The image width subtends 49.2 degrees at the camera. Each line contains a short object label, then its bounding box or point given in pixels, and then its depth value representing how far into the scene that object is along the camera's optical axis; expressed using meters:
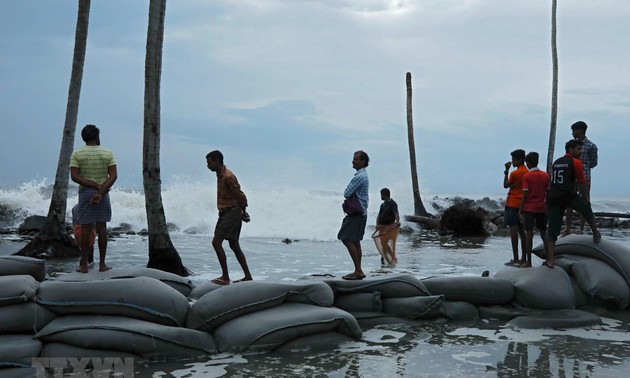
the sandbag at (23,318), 5.50
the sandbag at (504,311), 7.29
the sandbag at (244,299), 5.99
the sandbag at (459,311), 7.20
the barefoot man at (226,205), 7.57
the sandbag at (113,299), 5.74
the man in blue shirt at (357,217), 7.72
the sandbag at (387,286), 6.99
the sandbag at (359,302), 6.94
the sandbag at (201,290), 6.79
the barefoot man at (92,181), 7.21
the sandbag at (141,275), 6.65
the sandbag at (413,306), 7.02
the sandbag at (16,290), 5.55
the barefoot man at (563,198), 7.82
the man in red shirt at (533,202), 8.52
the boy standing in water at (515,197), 9.30
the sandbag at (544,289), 7.38
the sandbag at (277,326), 5.76
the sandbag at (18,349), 5.20
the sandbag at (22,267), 6.32
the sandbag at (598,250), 7.71
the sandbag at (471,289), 7.36
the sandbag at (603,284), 7.52
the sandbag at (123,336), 5.51
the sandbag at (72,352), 5.45
